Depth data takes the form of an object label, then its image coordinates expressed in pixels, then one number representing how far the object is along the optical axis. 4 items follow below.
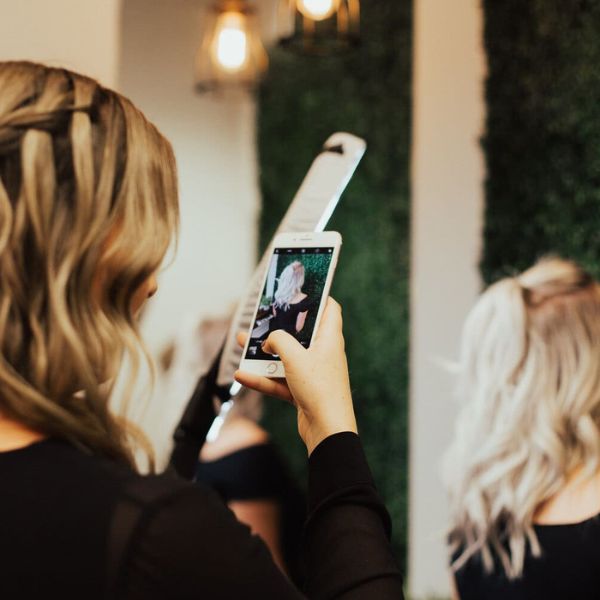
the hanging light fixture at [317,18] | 3.14
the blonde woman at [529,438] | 1.88
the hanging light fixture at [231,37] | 3.88
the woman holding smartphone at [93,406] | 0.80
